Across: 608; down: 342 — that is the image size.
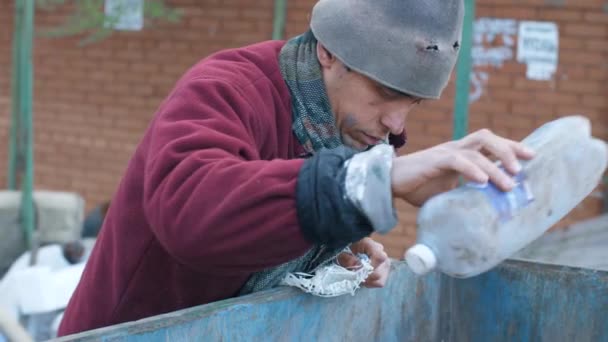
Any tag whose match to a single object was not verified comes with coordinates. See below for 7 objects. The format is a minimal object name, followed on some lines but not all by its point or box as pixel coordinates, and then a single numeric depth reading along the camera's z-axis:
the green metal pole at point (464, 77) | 4.23
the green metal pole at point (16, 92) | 5.07
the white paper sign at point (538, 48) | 4.92
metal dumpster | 2.16
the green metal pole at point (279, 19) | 5.48
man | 1.44
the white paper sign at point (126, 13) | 5.99
